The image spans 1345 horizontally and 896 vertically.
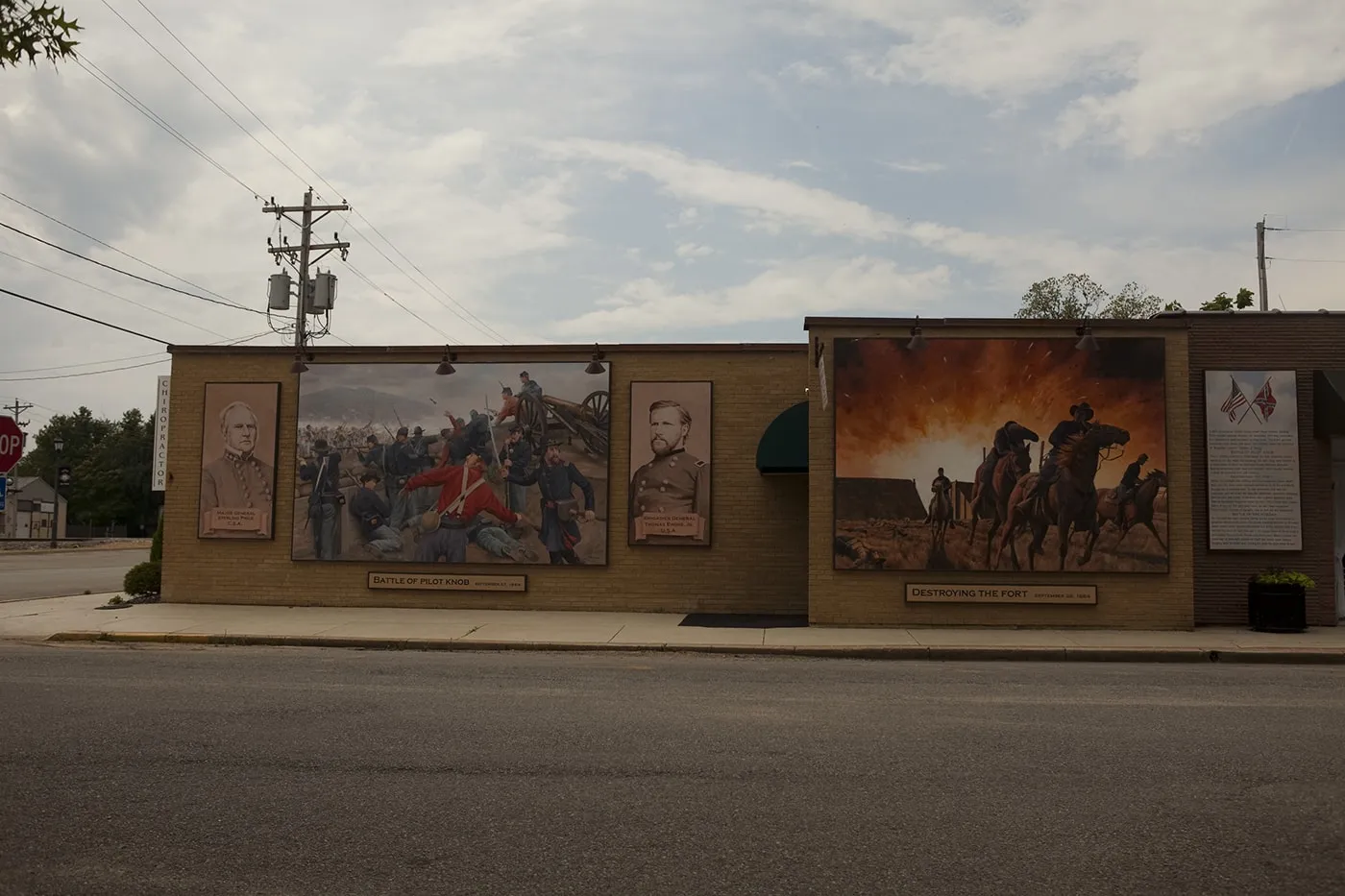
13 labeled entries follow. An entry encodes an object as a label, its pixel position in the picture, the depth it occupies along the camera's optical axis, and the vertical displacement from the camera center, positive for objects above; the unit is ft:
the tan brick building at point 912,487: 55.88 +2.51
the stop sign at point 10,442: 50.21 +3.76
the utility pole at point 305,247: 105.09 +27.02
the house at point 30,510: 279.08 +3.71
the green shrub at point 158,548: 71.87 -1.47
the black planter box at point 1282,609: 53.88 -3.40
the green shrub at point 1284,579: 53.93 -1.95
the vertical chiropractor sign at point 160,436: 94.84 +8.34
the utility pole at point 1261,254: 129.80 +33.66
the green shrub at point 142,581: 68.49 -3.41
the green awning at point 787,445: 58.59 +4.69
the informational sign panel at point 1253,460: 57.82 +4.10
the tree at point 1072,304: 165.48 +35.20
